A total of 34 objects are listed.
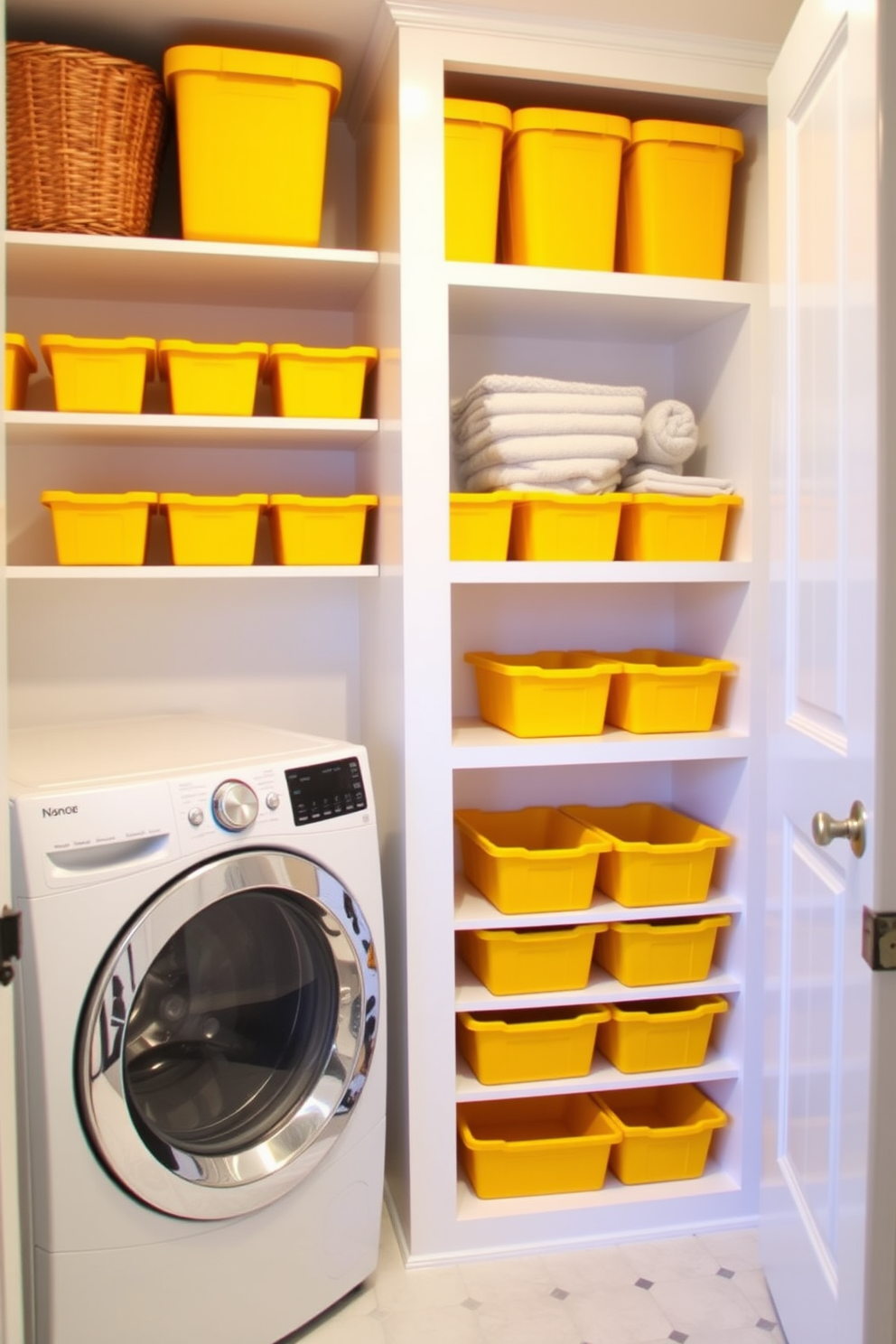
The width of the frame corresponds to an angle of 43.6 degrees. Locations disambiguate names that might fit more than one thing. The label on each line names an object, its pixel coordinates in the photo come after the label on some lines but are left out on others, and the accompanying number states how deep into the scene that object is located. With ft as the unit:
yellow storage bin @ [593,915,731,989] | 7.30
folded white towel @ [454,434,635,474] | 6.95
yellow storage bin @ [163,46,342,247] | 6.64
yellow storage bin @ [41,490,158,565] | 6.95
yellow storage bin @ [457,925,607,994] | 7.13
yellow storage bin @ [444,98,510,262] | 6.82
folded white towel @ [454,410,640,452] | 6.91
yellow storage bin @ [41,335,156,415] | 6.77
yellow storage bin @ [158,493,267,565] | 7.11
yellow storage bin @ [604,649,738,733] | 7.33
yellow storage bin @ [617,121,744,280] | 7.13
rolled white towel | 7.29
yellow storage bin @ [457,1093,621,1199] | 7.20
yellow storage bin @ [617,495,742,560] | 7.24
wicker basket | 6.48
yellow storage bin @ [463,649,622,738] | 7.16
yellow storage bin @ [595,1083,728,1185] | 7.38
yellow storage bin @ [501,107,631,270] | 6.95
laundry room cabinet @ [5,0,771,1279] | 6.73
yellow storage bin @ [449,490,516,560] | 6.98
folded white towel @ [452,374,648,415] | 6.94
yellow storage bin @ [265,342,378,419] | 7.13
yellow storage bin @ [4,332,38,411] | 6.64
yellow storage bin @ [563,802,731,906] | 7.27
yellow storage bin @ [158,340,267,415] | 6.94
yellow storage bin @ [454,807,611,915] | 7.11
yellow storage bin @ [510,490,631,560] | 7.06
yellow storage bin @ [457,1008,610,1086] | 7.12
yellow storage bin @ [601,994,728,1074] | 7.34
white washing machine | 5.36
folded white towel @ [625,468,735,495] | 7.25
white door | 4.52
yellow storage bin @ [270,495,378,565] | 7.29
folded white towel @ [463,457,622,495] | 7.00
